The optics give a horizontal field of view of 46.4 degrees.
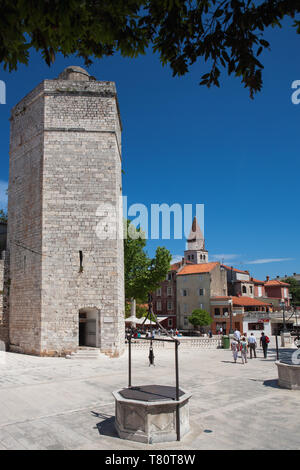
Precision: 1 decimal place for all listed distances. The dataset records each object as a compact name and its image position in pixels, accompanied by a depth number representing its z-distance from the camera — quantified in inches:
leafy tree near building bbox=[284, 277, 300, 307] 2940.7
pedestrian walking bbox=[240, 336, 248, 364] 614.3
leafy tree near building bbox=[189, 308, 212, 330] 1616.6
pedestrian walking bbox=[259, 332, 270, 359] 677.9
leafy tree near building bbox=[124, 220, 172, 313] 1285.7
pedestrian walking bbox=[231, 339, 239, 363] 625.6
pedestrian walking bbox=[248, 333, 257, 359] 674.2
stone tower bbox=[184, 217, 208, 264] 3132.4
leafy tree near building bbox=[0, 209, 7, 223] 1468.8
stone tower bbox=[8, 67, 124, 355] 673.0
